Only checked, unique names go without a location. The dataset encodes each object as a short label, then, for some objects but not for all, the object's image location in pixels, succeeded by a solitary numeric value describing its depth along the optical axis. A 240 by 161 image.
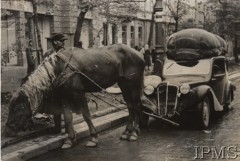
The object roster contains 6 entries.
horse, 7.85
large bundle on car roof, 11.23
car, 9.65
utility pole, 15.56
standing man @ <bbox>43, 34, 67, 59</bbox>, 8.18
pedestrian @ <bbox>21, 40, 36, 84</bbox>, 12.30
